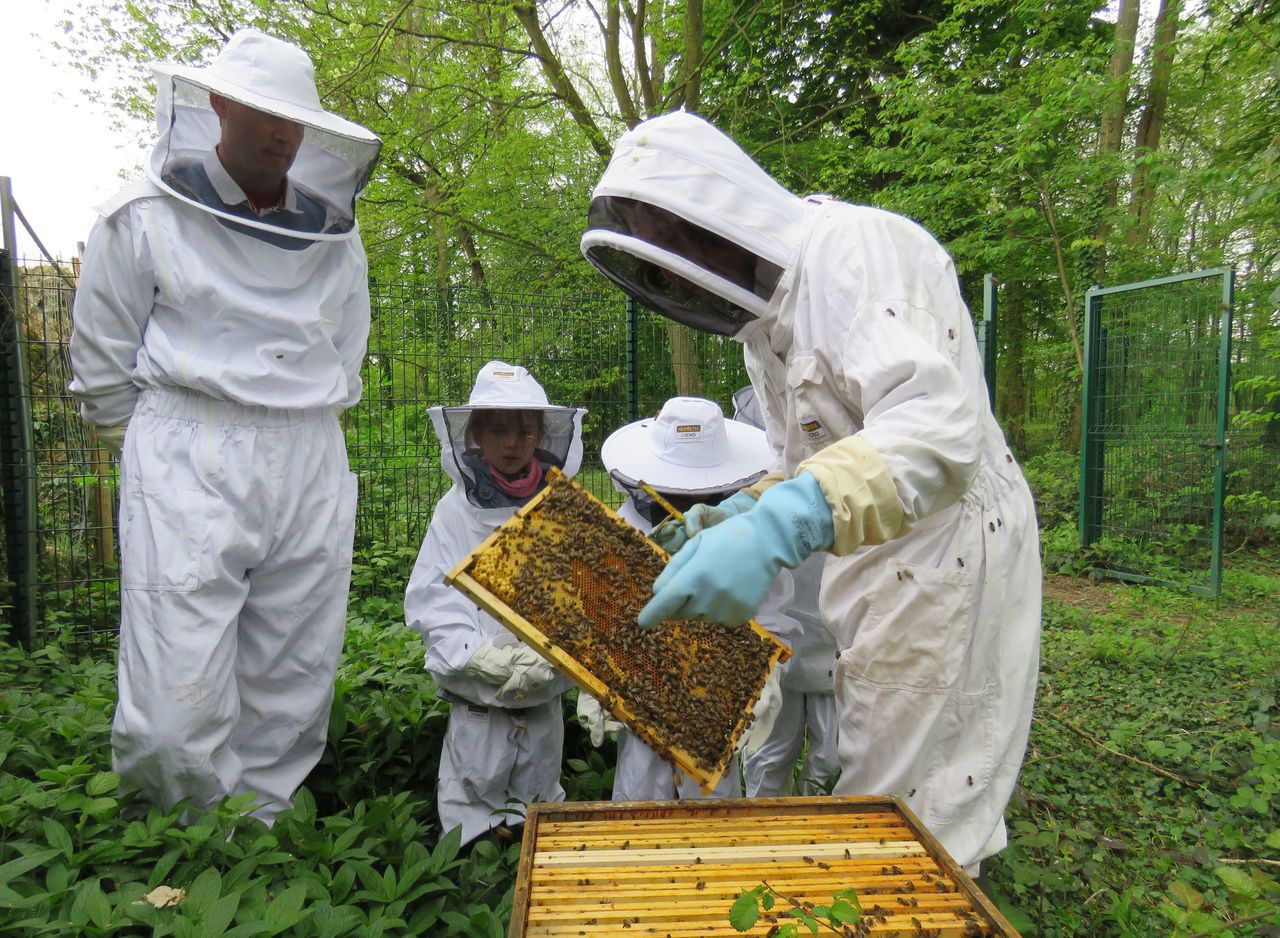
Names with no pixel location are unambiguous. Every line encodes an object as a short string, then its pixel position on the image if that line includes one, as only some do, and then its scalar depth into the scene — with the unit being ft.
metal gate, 25.16
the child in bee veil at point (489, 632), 10.55
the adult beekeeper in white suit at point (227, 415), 8.67
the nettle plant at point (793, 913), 4.17
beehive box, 4.57
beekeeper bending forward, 5.95
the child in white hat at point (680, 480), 9.82
